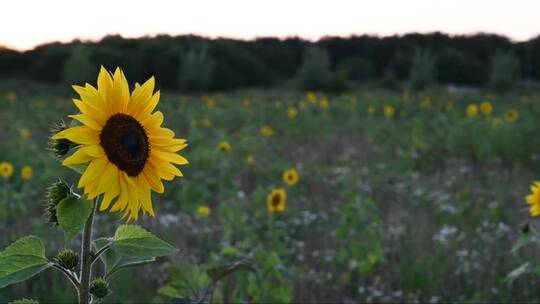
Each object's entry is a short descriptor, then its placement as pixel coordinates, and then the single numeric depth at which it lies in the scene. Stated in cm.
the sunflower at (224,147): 540
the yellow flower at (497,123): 768
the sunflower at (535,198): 315
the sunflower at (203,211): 444
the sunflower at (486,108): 885
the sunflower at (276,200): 454
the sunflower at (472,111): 869
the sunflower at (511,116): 817
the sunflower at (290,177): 520
